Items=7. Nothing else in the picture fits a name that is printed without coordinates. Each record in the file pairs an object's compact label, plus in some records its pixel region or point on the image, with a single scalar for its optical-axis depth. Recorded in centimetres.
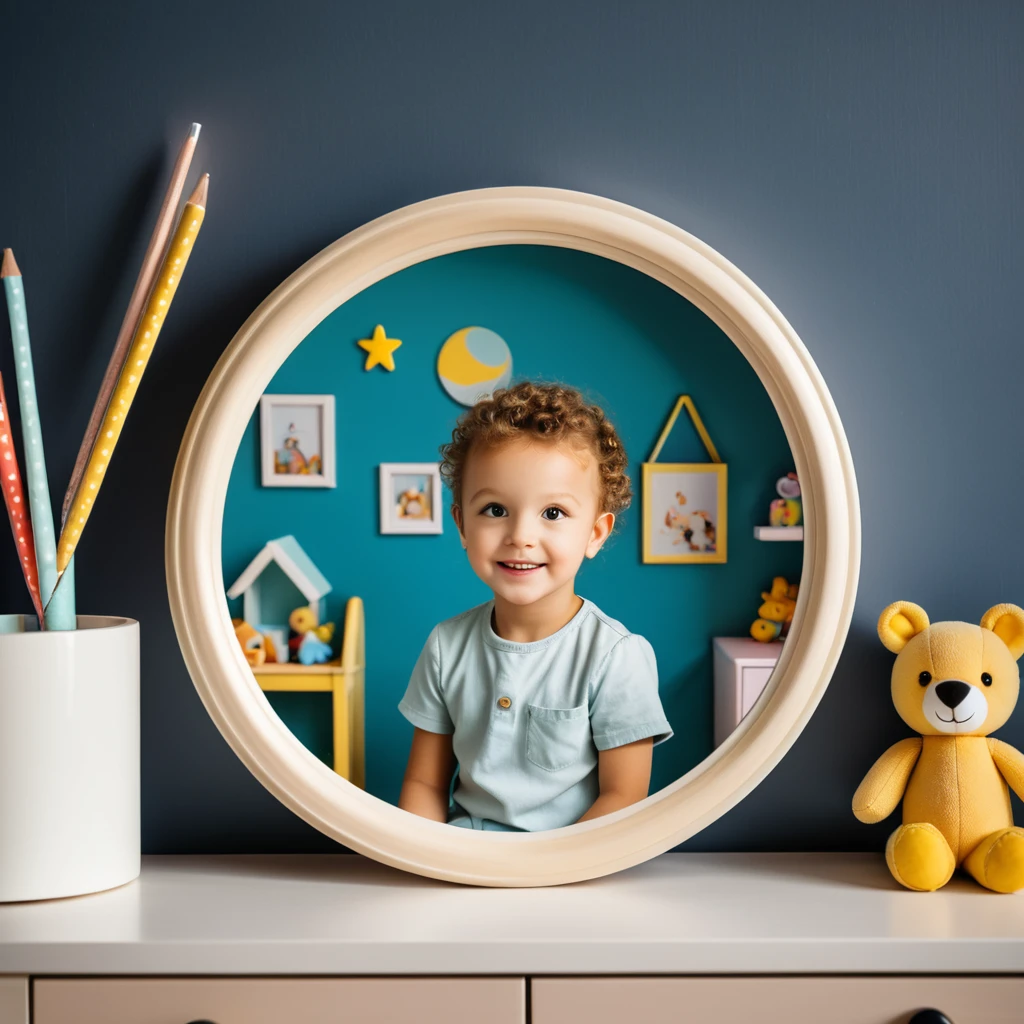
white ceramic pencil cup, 89
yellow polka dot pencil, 95
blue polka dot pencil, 94
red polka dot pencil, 95
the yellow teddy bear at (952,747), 97
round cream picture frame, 97
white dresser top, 84
